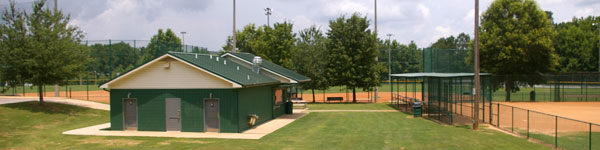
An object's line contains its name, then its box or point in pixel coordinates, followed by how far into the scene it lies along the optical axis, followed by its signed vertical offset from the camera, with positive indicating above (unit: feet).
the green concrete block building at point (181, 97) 63.93 -3.94
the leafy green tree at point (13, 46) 81.73 +4.82
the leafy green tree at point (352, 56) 129.49 +4.26
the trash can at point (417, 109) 87.76 -7.79
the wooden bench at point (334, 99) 138.82 -9.04
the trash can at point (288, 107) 94.99 -7.90
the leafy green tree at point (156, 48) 140.97 +7.42
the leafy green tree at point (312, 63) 130.31 +2.25
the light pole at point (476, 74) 64.18 -0.62
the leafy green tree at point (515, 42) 141.79 +8.96
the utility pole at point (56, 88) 118.93 -4.67
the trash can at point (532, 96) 139.13 -8.46
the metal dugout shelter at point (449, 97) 74.69 -4.88
